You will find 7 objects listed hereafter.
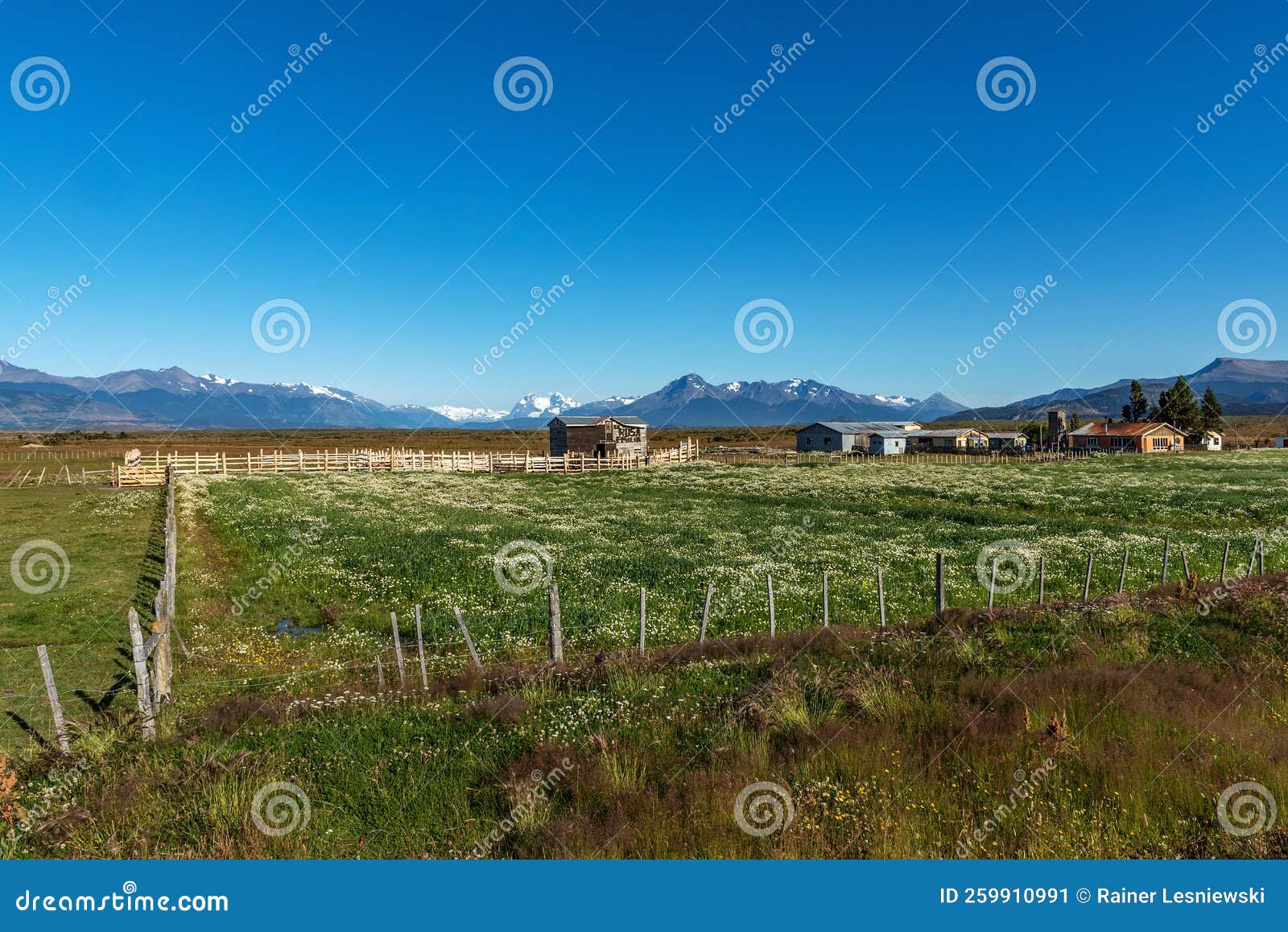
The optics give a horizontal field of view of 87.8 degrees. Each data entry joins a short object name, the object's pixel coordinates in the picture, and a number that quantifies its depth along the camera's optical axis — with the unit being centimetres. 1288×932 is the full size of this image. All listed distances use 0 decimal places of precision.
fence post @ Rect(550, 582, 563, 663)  1386
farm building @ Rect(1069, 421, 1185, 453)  10431
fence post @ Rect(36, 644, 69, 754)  986
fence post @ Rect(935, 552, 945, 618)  1623
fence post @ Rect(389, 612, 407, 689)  1284
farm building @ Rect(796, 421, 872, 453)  11175
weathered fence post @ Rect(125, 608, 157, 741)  1066
